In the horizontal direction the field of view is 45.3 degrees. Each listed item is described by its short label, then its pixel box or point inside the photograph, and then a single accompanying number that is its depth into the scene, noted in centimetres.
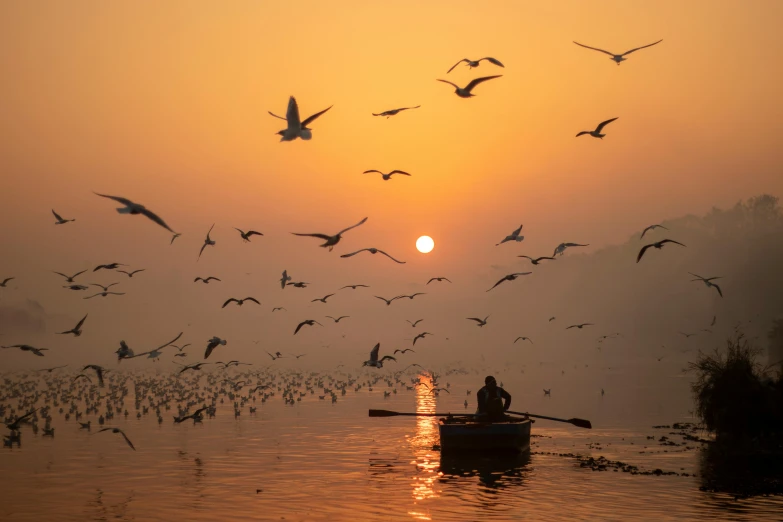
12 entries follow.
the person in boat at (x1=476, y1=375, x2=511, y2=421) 4197
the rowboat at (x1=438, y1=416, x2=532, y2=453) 3997
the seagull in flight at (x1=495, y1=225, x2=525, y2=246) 4353
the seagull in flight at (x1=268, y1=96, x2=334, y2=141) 2625
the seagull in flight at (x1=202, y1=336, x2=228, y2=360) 4040
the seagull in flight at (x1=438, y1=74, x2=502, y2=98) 3093
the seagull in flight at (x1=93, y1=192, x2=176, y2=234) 2096
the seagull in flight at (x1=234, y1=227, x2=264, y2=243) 4153
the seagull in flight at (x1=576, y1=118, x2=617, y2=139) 3706
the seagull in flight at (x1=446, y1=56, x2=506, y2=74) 3272
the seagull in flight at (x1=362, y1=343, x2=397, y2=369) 4377
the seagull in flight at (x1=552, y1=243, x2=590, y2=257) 4400
